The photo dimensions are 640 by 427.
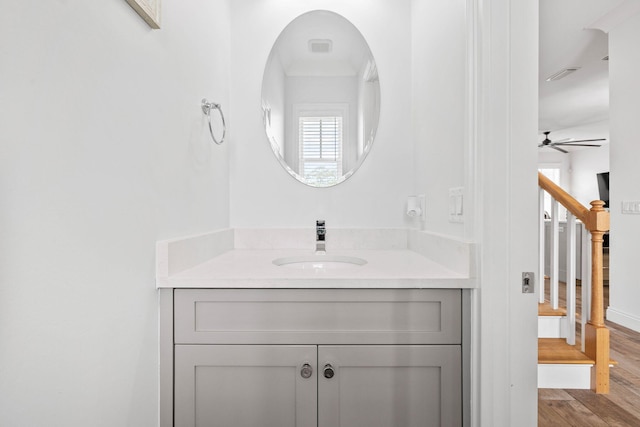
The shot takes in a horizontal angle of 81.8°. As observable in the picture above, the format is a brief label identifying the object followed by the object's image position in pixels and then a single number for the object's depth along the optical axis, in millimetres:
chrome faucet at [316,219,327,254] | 1751
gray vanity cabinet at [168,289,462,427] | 1090
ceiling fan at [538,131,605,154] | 6291
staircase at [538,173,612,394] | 2020
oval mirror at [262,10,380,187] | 1865
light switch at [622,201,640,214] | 2885
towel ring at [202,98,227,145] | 1408
